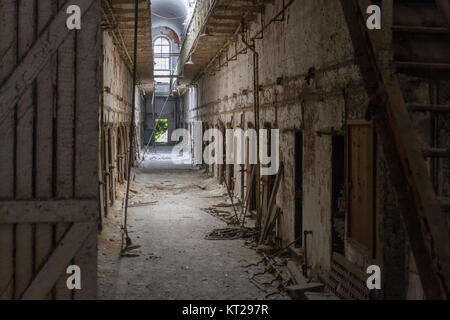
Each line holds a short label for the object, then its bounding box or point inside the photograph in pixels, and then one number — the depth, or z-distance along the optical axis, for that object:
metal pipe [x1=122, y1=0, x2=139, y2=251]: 10.29
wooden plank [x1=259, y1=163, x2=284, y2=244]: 10.15
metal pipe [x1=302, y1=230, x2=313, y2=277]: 8.34
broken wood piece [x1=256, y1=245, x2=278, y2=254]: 9.90
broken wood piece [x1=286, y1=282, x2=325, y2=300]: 7.06
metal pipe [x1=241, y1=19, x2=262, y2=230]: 11.44
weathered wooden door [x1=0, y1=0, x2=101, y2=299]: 3.84
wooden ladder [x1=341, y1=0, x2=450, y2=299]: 3.33
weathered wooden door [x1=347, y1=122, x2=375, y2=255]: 5.83
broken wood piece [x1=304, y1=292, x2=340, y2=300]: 6.60
